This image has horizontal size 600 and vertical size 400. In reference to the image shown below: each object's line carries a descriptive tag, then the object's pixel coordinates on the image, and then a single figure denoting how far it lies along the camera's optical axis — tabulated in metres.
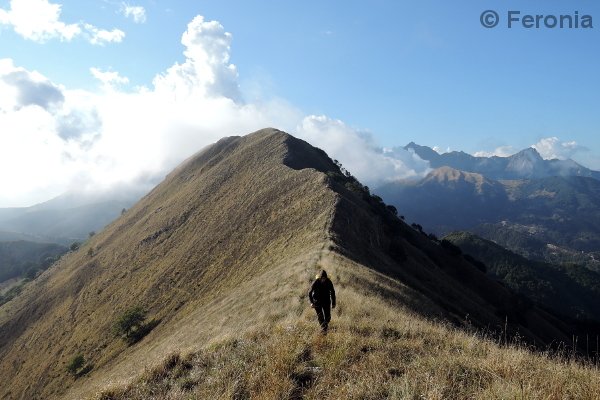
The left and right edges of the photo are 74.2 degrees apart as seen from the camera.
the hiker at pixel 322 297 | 13.95
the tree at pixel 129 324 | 49.53
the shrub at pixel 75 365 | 50.53
